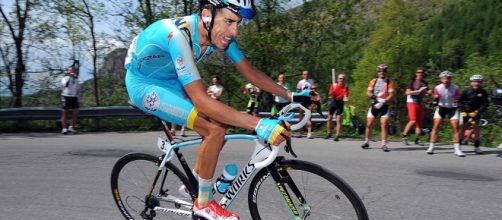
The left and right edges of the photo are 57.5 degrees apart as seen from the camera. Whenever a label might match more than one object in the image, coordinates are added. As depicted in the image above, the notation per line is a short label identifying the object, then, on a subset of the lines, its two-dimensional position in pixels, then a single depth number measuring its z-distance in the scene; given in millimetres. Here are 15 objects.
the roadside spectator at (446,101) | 9352
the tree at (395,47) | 26062
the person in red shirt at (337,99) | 11469
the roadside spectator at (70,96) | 12227
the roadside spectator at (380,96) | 9930
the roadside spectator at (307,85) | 11391
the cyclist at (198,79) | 2867
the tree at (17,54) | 14602
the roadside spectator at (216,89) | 12508
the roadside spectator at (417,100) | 10297
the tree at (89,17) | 16609
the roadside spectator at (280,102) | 11840
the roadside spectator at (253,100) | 12898
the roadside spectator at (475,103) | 9266
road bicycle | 2824
